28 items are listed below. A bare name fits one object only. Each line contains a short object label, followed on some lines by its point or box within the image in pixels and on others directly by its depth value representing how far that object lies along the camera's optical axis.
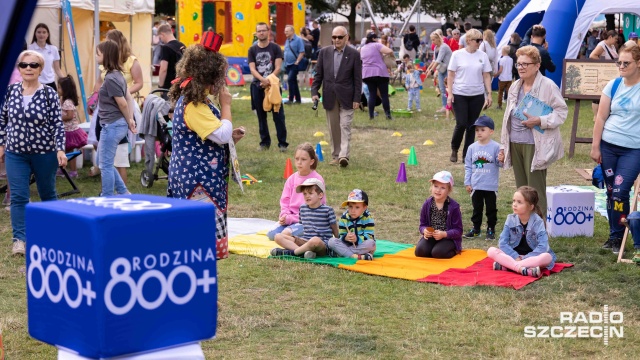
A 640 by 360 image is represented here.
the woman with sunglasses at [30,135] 7.77
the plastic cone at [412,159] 13.55
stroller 11.31
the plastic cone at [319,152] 13.95
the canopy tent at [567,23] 21.91
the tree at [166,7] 53.35
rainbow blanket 7.37
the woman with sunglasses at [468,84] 13.02
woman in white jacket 8.24
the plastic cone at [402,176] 12.10
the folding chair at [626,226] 7.92
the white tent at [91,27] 15.50
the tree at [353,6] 52.81
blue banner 14.12
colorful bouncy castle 30.81
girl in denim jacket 7.49
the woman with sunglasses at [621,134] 7.87
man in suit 13.09
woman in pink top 19.16
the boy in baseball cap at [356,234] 8.12
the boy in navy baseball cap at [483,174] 8.99
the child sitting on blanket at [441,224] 8.21
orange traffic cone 12.08
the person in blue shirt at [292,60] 22.73
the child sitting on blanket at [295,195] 8.47
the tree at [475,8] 50.50
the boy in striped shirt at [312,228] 8.12
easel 14.34
